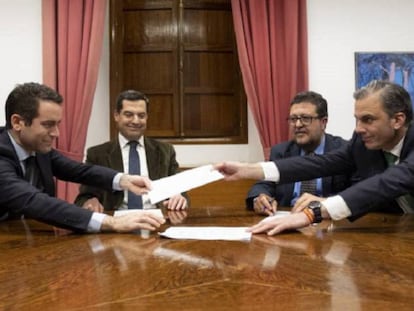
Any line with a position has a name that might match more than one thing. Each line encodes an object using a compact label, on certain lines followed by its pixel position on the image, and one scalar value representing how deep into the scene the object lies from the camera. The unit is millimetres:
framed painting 4449
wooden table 983
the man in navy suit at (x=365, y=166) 1910
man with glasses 2891
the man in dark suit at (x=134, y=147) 3289
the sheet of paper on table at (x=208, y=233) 1709
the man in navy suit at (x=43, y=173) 1855
